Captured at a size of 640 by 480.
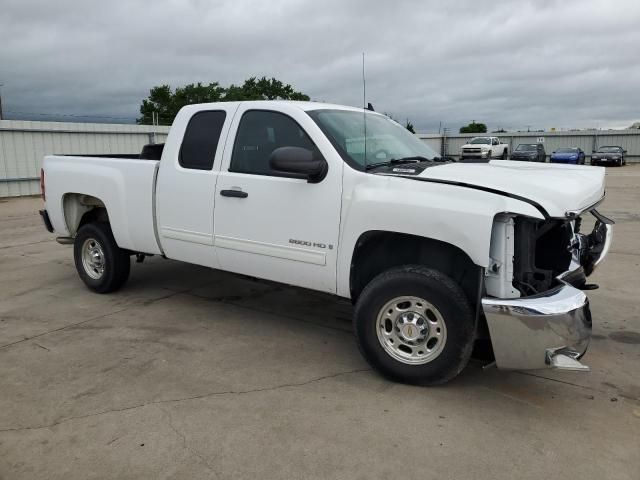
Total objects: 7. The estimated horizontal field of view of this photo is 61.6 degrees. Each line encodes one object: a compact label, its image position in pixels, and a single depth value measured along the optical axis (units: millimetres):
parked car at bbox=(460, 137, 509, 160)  33656
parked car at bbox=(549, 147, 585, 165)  33750
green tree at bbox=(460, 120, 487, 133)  88900
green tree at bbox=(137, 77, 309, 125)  60750
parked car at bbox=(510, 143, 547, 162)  33781
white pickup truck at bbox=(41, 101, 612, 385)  3248
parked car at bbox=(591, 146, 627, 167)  36156
